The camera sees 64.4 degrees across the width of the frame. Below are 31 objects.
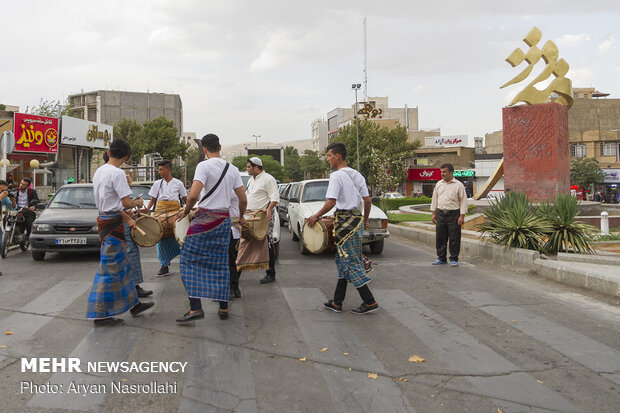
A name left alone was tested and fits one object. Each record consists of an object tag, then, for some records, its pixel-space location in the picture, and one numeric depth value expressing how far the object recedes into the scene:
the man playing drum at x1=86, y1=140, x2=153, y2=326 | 4.96
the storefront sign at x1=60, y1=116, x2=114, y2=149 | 29.34
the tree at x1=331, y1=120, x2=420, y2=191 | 53.81
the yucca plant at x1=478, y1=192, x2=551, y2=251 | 9.29
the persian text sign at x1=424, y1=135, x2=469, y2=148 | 78.00
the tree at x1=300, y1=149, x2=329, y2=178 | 81.01
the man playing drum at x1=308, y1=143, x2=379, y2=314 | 5.42
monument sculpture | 16.23
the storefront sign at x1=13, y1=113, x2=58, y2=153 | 25.66
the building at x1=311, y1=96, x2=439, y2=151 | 85.62
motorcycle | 10.33
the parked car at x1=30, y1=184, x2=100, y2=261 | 9.34
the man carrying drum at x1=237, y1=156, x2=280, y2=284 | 6.78
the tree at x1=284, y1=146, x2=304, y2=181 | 102.12
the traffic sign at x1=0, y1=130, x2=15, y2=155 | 12.52
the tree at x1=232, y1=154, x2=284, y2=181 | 83.15
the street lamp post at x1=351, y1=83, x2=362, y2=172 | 52.41
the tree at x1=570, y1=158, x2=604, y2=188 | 48.84
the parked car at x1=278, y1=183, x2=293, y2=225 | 15.88
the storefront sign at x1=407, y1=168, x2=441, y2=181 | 64.00
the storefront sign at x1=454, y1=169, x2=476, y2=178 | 63.06
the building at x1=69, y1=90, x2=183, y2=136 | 93.25
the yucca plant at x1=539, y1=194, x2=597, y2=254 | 8.95
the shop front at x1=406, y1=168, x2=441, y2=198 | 64.25
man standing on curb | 8.89
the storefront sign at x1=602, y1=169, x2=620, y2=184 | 51.28
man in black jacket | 11.23
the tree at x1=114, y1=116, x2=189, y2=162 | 56.19
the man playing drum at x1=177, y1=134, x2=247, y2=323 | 5.03
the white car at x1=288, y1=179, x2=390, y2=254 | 10.21
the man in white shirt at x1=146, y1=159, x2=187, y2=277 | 7.81
